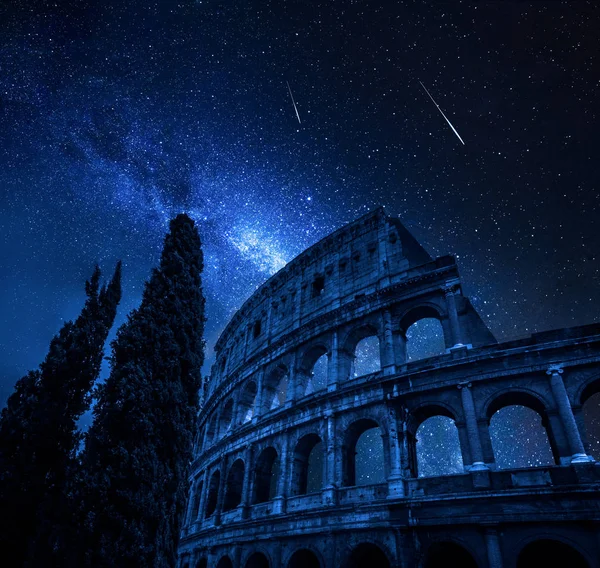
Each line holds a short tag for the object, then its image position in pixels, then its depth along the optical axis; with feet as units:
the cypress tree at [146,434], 31.68
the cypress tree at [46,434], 33.91
